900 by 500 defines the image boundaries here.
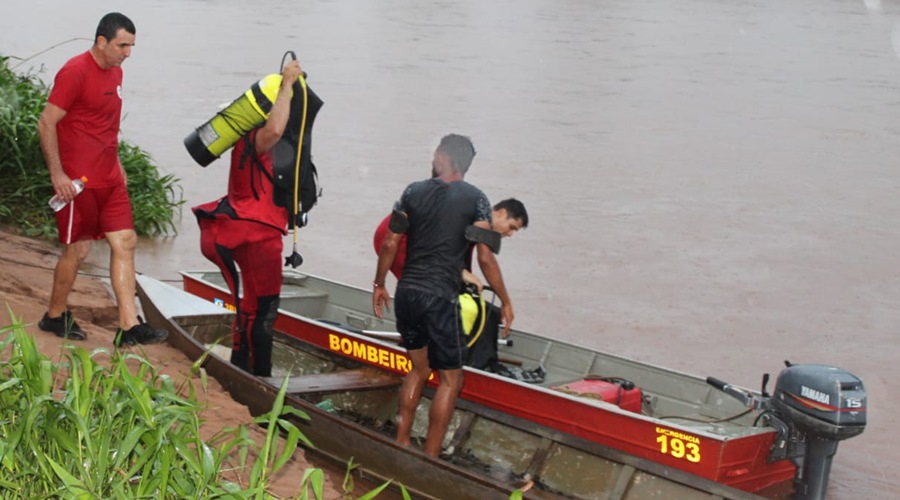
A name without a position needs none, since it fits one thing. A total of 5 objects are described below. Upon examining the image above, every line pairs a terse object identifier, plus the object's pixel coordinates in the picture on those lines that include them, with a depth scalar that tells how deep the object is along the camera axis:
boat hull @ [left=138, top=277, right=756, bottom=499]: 6.49
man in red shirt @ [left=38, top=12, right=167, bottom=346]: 6.75
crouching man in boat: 7.05
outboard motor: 6.31
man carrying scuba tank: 6.95
